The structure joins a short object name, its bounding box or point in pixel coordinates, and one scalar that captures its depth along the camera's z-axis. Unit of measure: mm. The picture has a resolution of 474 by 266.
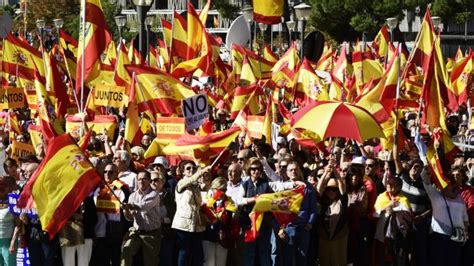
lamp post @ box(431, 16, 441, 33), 38588
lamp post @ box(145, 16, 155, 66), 37884
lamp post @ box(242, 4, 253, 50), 35656
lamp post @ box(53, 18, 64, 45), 38519
